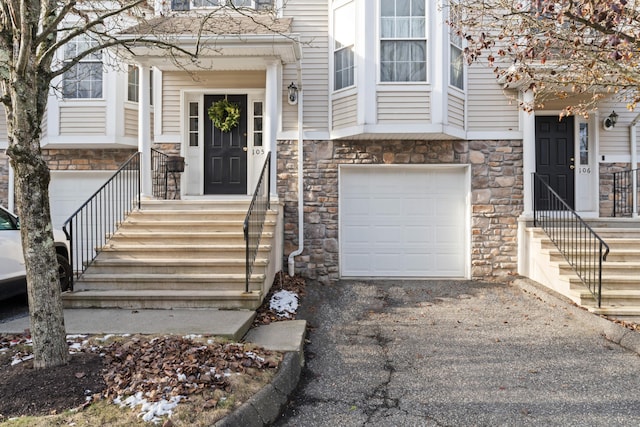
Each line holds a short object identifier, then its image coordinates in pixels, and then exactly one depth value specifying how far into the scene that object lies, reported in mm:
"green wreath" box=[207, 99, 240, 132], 8344
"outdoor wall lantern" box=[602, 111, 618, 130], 8305
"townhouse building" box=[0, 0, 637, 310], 7516
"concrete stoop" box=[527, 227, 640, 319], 5719
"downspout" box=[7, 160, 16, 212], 8655
